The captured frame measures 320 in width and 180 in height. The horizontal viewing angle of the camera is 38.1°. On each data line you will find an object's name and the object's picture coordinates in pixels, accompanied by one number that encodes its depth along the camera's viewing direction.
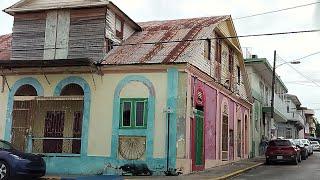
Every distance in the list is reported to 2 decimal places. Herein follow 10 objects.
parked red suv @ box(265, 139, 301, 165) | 26.53
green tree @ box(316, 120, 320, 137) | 123.84
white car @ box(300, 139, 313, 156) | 34.94
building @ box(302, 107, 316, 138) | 93.34
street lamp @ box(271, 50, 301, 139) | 32.95
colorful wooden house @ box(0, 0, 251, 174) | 18.08
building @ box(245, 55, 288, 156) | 33.47
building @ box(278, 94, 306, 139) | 52.71
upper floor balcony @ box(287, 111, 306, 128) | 51.53
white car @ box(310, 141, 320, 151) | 56.25
